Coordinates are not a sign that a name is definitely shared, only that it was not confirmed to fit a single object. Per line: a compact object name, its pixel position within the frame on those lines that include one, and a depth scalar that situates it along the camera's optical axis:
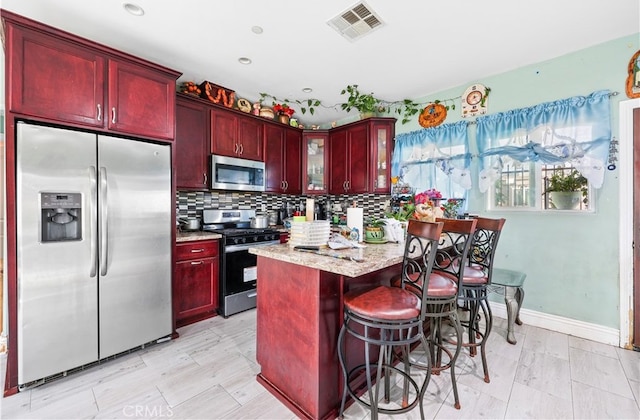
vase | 4.01
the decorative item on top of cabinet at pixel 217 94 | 3.20
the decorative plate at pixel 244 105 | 3.59
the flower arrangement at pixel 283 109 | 3.91
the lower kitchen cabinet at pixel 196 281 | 2.71
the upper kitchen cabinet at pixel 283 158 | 3.88
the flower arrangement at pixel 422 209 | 2.16
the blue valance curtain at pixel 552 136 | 2.36
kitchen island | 1.45
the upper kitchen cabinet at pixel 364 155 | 3.84
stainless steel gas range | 2.94
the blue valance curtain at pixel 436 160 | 3.15
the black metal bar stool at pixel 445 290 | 1.54
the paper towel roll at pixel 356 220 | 1.99
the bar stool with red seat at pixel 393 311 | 1.29
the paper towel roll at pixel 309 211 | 1.87
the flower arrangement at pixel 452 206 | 2.74
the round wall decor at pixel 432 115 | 3.37
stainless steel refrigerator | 1.75
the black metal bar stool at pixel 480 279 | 1.87
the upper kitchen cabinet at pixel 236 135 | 3.31
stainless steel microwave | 3.26
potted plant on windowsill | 2.52
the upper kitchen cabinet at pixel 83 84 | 1.74
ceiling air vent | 2.00
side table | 2.41
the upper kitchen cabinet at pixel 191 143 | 3.01
